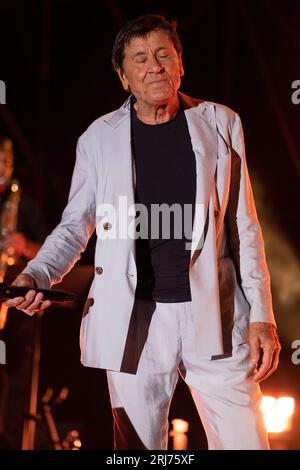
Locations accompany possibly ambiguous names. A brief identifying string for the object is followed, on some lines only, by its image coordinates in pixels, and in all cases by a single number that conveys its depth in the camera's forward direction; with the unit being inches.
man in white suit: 186.2
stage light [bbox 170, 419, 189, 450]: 355.3
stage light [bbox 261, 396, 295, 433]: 358.6
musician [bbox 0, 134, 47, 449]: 363.9
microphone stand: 317.1
